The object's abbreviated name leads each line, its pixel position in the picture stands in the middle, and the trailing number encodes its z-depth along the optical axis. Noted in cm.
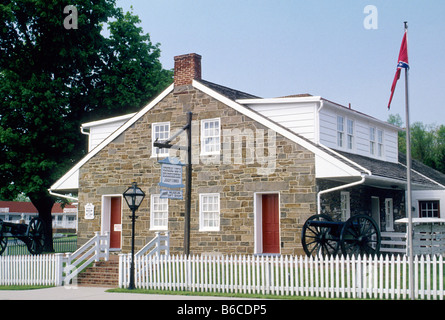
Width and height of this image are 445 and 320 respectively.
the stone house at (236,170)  1828
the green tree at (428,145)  4506
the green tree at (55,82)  2698
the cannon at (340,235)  1661
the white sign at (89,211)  2226
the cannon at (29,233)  2216
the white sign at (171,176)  1700
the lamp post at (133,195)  1644
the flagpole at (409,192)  1156
